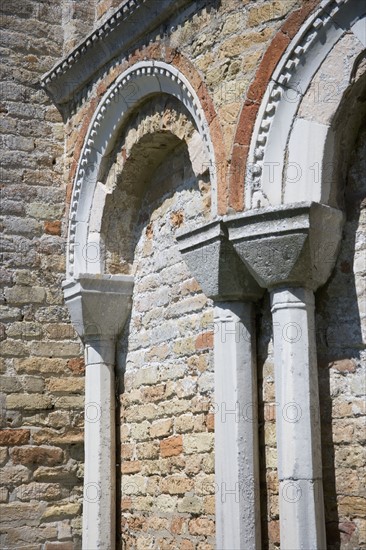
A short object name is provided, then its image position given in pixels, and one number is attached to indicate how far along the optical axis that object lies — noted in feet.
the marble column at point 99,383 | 19.49
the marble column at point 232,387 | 14.92
